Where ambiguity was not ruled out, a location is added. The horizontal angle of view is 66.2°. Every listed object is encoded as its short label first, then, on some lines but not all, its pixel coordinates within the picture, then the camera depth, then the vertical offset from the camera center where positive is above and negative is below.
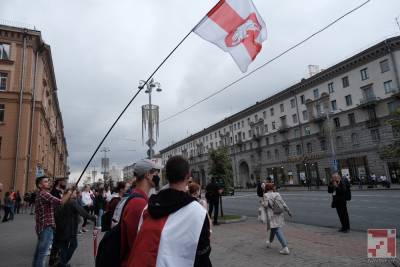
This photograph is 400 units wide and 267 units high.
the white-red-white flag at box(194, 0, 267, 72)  7.52 +3.96
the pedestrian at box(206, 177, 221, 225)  13.62 -0.30
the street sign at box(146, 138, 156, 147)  15.71 +2.53
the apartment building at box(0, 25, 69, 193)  28.22 +9.03
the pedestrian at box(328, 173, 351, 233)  10.23 -0.51
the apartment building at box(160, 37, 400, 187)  41.97 +10.15
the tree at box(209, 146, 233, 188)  17.20 +1.19
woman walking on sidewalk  7.67 -0.69
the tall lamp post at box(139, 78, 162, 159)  15.44 +3.31
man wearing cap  2.32 -0.11
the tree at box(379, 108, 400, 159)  11.51 +1.24
